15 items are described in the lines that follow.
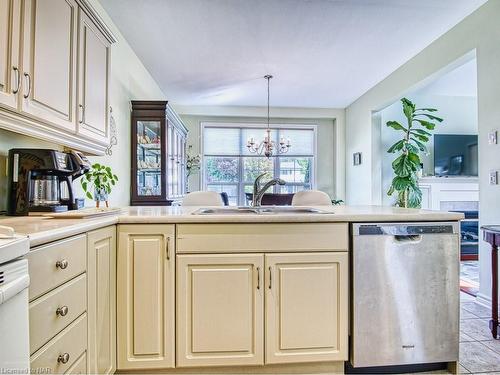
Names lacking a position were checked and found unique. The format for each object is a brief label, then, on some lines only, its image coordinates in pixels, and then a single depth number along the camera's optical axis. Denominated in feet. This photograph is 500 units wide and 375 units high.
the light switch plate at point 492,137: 8.89
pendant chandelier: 17.06
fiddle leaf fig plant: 13.70
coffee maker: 5.04
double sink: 6.64
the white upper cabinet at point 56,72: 4.09
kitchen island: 5.13
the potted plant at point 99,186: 6.79
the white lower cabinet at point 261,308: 5.20
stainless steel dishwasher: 5.40
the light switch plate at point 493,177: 8.80
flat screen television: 16.75
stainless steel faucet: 7.21
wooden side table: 7.14
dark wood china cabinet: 12.28
